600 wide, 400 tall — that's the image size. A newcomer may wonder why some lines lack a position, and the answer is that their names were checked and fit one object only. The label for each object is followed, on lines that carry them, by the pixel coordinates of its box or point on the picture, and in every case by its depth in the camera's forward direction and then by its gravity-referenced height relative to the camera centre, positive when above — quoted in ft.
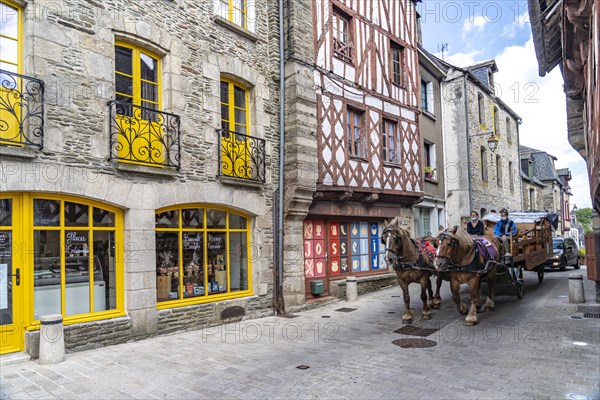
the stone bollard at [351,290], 33.09 -5.37
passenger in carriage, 31.07 -0.63
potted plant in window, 48.69 +5.37
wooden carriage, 29.37 -1.59
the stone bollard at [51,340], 17.02 -4.44
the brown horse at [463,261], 22.63 -2.44
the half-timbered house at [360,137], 32.35 +7.04
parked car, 52.26 -5.08
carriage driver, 30.91 -0.71
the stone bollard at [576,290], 28.45 -5.08
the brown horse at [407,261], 24.38 -2.47
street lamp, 45.80 +8.12
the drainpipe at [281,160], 28.91 +4.33
